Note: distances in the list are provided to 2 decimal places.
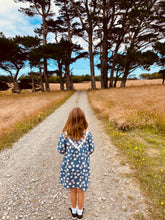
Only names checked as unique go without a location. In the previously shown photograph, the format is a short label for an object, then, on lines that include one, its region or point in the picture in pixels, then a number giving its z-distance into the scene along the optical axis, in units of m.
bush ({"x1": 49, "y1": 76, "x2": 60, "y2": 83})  73.12
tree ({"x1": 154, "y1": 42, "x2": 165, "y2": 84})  19.75
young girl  2.18
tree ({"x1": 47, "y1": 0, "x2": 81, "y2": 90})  24.46
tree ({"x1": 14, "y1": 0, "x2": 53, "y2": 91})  21.92
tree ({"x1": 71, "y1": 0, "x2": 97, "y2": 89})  21.08
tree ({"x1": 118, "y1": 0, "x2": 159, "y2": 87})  18.41
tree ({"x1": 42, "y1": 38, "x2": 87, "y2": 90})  22.56
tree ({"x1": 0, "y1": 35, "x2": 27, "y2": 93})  22.50
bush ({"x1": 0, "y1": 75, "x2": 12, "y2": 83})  29.41
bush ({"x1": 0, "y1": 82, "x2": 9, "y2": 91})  34.72
